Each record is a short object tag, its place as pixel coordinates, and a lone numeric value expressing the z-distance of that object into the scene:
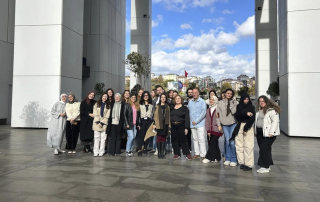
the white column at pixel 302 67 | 9.88
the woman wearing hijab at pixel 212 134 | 6.02
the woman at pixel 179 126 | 6.43
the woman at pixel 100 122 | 6.75
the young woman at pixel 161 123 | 6.54
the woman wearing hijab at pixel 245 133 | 5.35
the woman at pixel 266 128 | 5.07
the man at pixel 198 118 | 6.32
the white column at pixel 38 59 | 11.80
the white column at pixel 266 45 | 22.69
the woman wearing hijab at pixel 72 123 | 7.02
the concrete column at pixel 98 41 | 20.88
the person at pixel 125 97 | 7.16
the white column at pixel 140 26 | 24.97
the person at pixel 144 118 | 7.11
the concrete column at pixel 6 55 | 13.99
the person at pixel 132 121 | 6.85
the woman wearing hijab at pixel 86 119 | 6.98
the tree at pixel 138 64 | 21.59
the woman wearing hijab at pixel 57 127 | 6.84
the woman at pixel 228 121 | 5.74
